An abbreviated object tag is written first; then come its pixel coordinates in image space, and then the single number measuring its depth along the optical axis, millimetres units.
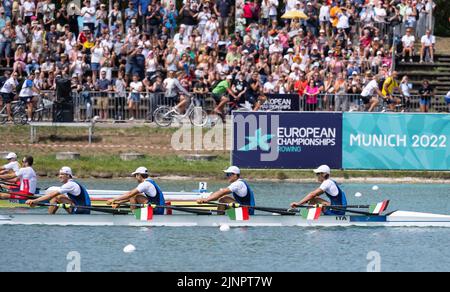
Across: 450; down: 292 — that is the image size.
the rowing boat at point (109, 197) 30875
